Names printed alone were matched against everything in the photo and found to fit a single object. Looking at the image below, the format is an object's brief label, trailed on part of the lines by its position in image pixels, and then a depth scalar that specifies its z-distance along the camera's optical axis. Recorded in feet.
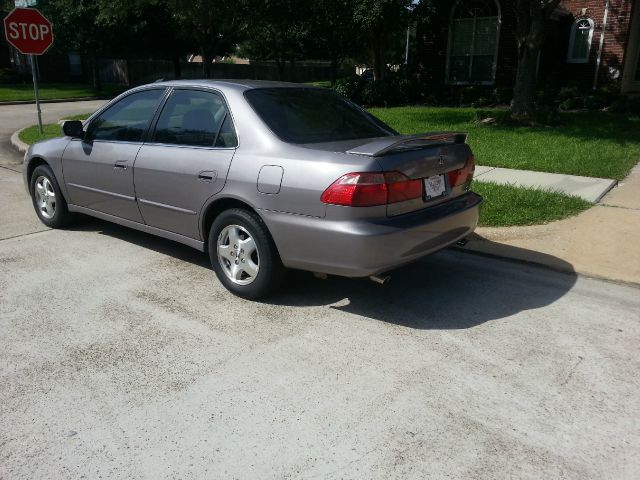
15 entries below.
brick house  59.82
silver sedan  12.62
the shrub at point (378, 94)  63.05
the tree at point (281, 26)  66.28
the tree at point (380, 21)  63.16
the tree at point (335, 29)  69.41
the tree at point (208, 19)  60.49
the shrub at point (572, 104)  56.39
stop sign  39.32
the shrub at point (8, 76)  120.37
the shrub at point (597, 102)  55.52
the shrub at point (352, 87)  63.93
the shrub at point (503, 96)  61.26
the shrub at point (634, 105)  51.38
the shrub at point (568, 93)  58.29
